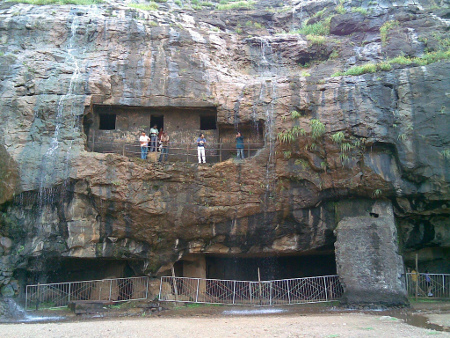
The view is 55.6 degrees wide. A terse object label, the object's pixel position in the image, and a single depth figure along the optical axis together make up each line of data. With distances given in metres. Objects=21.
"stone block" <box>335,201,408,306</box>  13.94
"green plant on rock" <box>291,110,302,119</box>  15.35
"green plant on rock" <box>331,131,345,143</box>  14.83
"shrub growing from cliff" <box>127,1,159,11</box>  20.52
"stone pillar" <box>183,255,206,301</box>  16.97
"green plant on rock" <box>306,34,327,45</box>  19.80
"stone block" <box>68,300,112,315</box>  13.97
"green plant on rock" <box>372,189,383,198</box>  14.86
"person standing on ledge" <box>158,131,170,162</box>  16.51
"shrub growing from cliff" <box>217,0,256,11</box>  23.41
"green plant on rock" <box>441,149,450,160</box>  14.21
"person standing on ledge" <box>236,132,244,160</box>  16.42
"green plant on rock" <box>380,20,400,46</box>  18.70
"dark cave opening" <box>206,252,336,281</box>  18.56
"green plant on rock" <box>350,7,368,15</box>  20.59
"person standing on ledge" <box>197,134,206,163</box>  16.19
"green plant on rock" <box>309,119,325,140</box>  14.99
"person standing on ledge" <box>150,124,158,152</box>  16.80
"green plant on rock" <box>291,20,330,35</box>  21.14
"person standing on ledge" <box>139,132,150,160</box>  16.12
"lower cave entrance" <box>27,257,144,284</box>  15.93
